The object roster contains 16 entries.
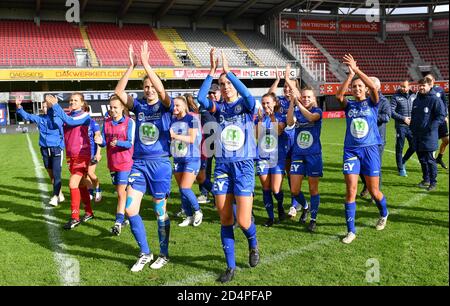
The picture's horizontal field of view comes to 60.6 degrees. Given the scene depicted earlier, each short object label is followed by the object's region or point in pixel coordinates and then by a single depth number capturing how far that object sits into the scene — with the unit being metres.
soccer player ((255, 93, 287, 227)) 5.96
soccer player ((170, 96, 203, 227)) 5.78
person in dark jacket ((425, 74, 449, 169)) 7.47
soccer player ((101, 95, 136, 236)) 5.86
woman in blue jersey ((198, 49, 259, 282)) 4.10
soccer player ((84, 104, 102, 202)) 7.27
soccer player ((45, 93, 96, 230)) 6.11
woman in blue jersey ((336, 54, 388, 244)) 5.15
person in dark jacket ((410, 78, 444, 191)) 7.42
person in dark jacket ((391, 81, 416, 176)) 8.79
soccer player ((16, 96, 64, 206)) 7.36
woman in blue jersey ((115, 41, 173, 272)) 4.43
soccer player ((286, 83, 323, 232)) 5.58
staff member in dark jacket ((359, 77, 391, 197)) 6.62
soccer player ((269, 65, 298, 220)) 6.15
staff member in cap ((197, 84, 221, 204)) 6.86
